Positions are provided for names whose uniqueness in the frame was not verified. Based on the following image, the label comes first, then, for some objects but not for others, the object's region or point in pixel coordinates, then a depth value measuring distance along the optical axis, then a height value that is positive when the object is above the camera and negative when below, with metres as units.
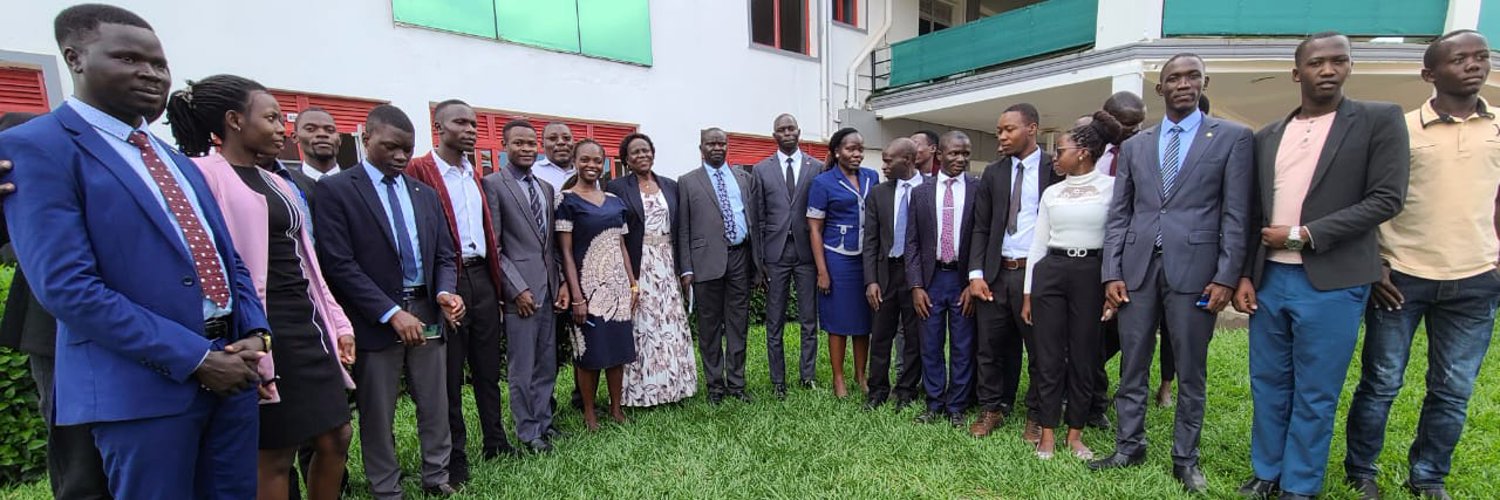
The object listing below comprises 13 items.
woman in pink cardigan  2.27 -0.24
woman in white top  3.35 -0.56
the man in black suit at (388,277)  2.79 -0.38
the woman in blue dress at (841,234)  4.58 -0.39
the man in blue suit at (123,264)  1.58 -0.17
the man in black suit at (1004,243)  3.70 -0.39
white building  6.39 +1.47
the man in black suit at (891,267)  4.32 -0.60
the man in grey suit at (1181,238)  2.93 -0.31
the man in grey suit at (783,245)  4.82 -0.48
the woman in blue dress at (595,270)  4.08 -0.53
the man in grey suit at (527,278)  3.71 -0.52
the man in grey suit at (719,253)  4.61 -0.51
